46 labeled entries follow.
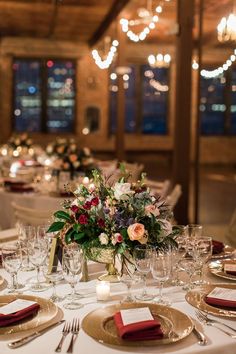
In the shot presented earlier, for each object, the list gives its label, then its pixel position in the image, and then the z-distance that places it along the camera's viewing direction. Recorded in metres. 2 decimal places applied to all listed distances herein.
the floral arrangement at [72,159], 5.61
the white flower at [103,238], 2.29
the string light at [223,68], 11.58
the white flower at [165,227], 2.37
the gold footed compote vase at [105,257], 2.34
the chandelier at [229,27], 6.91
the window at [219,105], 18.06
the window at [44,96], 17.00
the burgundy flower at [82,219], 2.30
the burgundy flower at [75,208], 2.36
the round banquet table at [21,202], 5.08
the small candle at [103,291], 2.21
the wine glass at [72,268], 2.14
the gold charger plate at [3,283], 2.38
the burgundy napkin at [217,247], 2.96
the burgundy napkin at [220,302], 2.09
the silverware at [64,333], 1.73
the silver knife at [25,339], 1.74
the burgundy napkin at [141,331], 1.78
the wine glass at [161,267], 2.14
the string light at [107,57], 11.60
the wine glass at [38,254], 2.38
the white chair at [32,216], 3.93
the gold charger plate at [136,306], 1.78
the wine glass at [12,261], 2.25
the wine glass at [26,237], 2.51
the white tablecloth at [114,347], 1.73
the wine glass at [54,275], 2.22
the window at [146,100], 17.80
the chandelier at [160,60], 13.71
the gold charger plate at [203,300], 2.04
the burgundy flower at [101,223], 2.31
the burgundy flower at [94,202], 2.35
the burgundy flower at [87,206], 2.35
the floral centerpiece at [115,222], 2.30
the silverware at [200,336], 1.80
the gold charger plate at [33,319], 1.84
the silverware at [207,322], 1.87
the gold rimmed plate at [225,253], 2.89
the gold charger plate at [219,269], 2.54
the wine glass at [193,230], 2.65
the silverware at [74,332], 1.73
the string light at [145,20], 9.55
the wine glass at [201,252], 2.34
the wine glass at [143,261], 2.17
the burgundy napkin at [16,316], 1.89
